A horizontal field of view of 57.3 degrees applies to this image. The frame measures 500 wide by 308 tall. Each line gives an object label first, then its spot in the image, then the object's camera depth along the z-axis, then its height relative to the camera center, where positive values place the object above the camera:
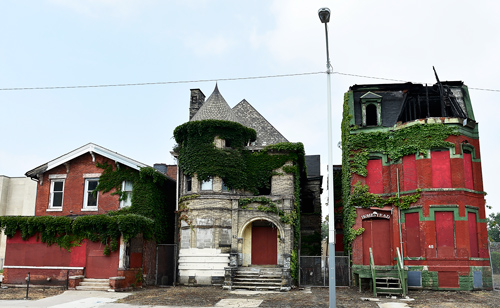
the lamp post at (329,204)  13.94 +1.25
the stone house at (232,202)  26.01 +2.47
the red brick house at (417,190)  23.78 +3.09
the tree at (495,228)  74.88 +3.19
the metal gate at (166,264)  27.50 -1.22
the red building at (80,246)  23.83 -0.07
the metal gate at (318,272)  26.86 -1.54
